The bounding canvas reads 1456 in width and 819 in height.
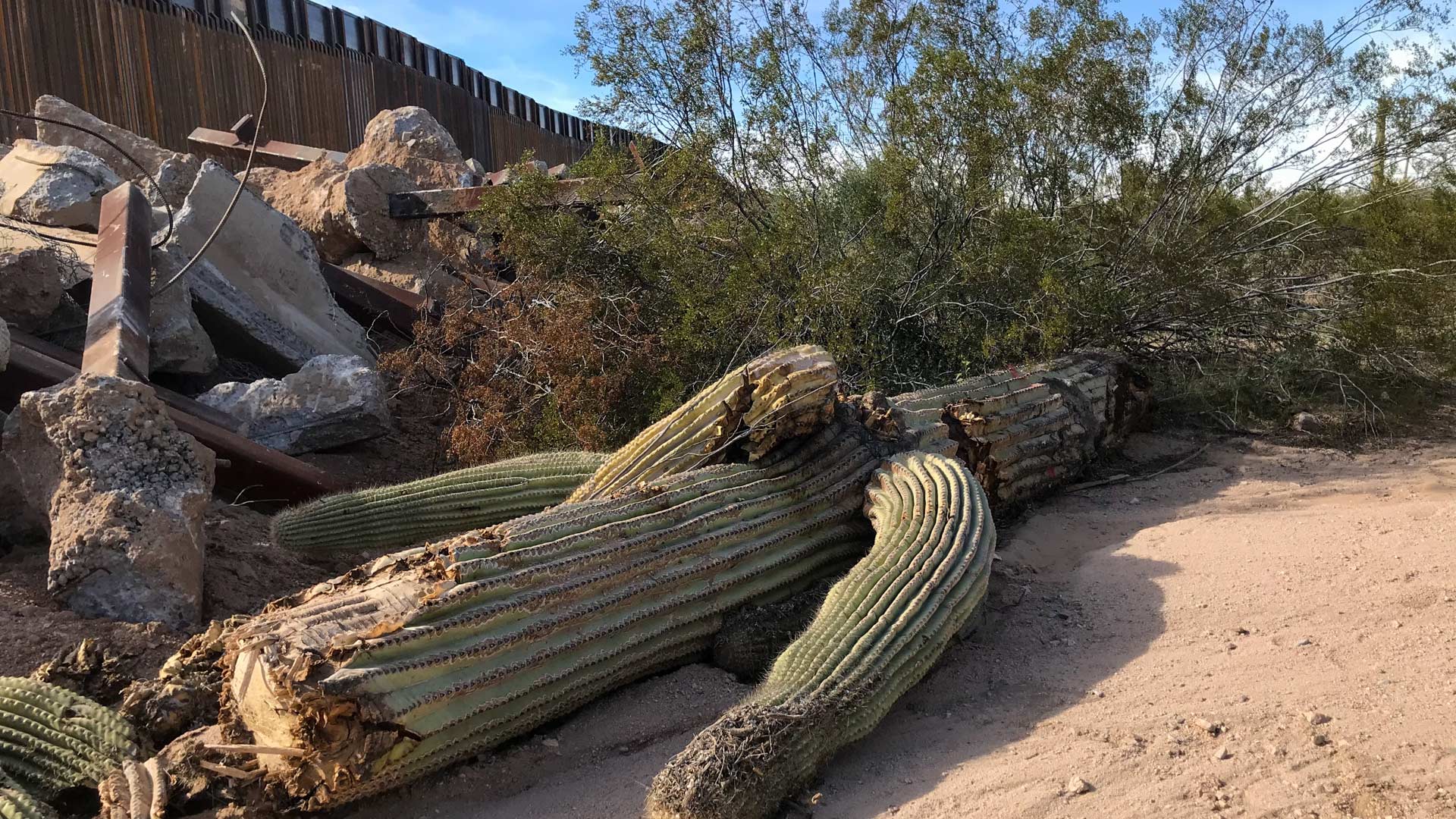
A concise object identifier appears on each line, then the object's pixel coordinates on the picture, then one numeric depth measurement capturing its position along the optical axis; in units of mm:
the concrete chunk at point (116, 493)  3188
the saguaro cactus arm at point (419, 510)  3932
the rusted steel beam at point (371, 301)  6949
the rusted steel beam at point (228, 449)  4121
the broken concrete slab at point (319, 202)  7555
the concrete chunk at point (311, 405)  4945
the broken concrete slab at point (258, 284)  5766
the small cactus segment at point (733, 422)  3613
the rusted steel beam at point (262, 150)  8492
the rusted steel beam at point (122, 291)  4109
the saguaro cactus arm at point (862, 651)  2223
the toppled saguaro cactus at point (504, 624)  2223
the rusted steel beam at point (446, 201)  6434
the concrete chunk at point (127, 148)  6781
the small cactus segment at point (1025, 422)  4500
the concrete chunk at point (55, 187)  5750
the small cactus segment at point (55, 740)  2432
